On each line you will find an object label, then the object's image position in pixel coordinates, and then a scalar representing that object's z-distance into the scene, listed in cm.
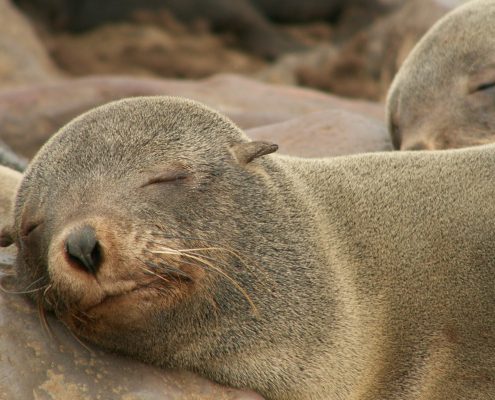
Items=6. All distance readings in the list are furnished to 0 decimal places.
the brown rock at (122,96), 1816
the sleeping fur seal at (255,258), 760
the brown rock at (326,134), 1284
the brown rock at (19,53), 2727
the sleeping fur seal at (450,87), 1263
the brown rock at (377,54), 2458
